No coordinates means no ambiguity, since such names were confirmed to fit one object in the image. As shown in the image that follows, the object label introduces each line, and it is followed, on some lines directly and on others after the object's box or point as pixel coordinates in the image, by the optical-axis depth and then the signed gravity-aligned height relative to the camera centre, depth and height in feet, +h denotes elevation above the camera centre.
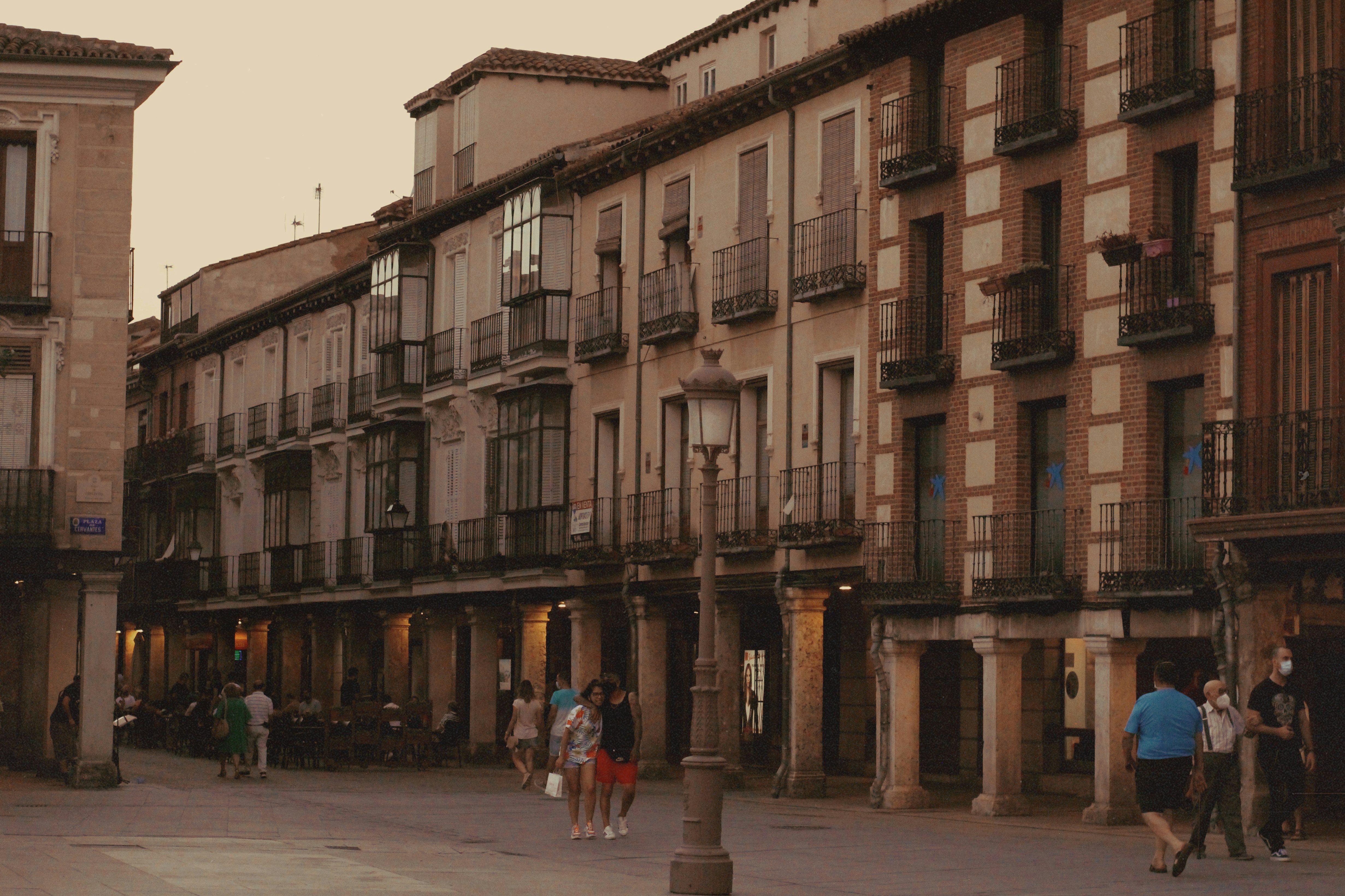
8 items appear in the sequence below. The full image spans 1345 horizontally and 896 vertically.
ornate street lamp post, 54.54 -3.60
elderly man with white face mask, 63.05 -4.69
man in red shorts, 74.02 -6.08
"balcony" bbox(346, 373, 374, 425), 159.94 +13.61
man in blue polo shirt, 58.70 -4.96
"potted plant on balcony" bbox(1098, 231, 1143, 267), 80.94 +13.18
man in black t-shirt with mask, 66.54 -4.65
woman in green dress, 118.73 -8.75
